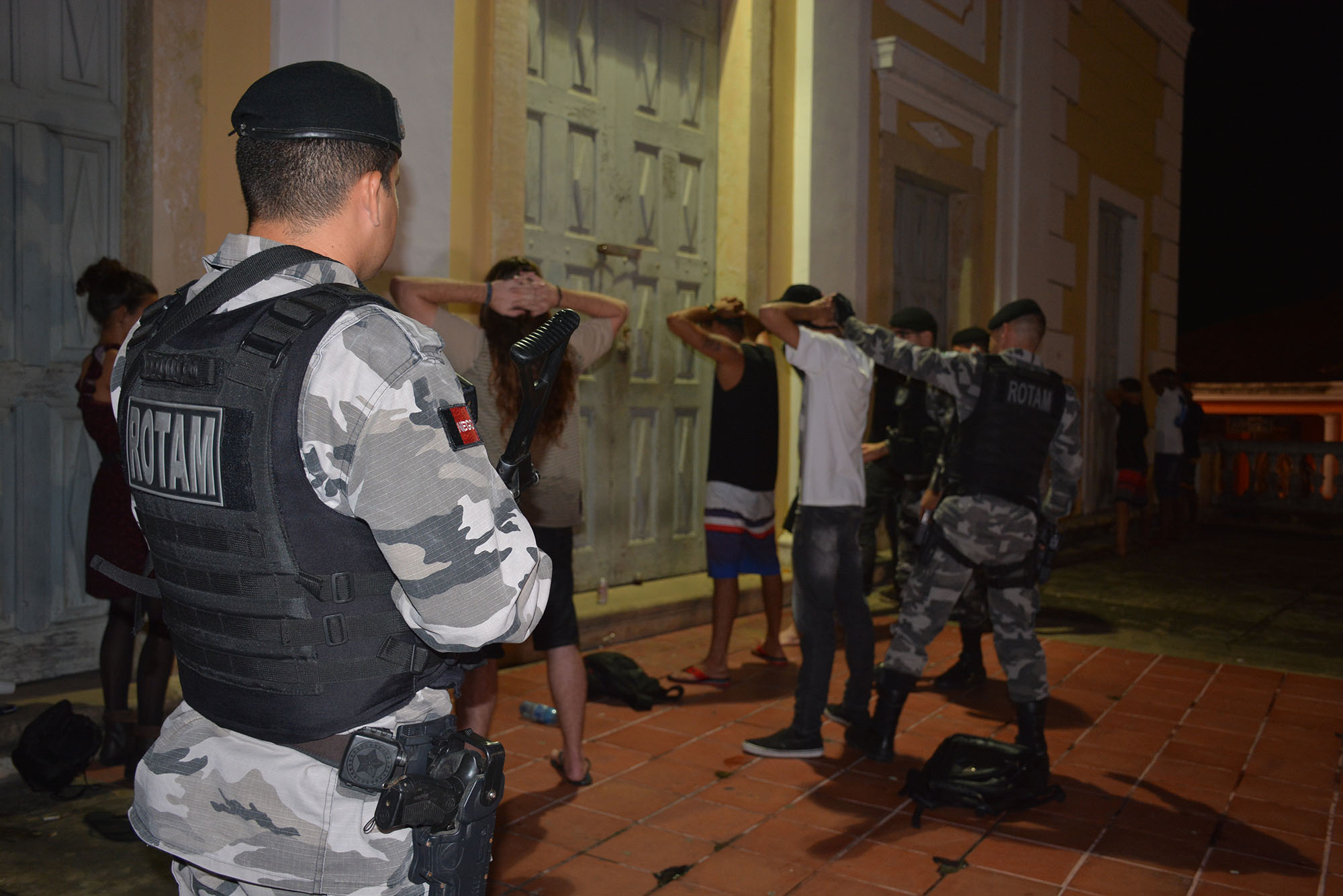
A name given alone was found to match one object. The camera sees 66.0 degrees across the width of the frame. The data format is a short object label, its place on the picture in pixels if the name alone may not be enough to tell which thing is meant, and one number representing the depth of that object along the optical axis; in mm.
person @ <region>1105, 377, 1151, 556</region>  10617
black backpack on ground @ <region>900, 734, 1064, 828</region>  3812
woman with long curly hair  3605
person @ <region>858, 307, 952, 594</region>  6473
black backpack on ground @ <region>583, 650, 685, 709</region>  4934
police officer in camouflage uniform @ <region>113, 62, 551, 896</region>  1363
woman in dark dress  3861
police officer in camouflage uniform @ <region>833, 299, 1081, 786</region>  4180
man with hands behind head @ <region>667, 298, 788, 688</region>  5391
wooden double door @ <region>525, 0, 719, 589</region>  6352
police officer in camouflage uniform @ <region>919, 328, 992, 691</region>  5484
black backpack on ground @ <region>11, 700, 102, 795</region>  3660
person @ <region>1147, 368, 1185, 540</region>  11719
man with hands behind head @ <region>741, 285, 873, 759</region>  4301
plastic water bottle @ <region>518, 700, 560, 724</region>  4586
